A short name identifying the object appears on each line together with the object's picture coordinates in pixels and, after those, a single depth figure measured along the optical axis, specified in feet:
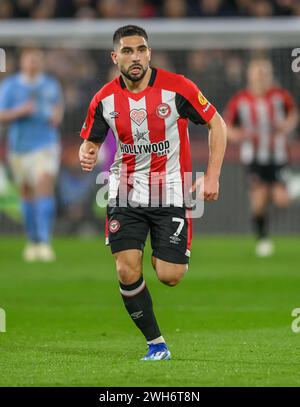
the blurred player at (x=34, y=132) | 51.24
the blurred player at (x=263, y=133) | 53.47
